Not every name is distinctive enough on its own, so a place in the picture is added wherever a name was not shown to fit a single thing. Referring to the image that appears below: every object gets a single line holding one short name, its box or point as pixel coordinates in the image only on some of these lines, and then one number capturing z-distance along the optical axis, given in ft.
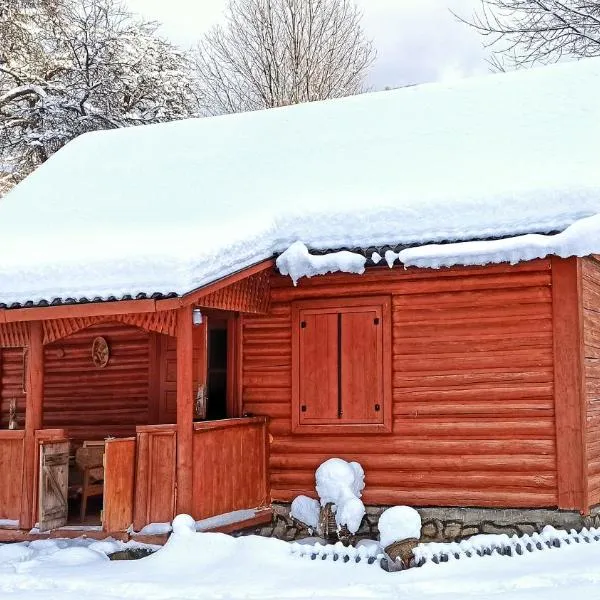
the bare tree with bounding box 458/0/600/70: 80.02
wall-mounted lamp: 33.76
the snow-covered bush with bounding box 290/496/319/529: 35.40
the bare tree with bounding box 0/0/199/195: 91.25
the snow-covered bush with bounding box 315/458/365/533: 33.71
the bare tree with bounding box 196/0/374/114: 110.73
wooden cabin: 31.96
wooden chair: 35.60
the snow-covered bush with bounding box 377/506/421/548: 28.68
